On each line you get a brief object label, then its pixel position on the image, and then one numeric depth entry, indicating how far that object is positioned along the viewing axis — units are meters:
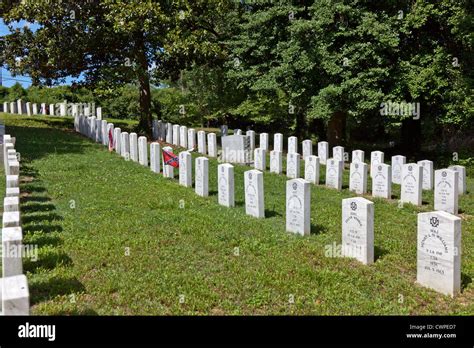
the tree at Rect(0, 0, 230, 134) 21.95
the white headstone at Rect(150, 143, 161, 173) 14.91
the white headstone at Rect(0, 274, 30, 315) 3.96
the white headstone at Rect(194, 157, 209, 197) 11.62
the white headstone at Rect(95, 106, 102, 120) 28.64
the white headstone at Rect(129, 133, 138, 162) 16.64
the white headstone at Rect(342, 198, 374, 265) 7.20
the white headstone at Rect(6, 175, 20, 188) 8.95
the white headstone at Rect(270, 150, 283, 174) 15.65
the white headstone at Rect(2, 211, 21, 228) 6.24
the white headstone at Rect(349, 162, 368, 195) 13.13
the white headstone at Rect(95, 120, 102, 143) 21.57
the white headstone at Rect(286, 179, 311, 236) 8.41
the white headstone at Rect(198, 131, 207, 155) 19.45
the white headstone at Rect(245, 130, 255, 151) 19.08
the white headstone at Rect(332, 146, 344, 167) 16.73
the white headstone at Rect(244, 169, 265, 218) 9.61
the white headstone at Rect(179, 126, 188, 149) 20.91
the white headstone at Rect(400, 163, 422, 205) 12.01
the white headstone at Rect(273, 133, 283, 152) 19.37
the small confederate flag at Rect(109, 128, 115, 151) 18.73
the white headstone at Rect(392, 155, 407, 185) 14.48
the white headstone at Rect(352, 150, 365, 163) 15.76
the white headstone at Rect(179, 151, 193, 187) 12.69
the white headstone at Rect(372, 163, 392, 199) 12.58
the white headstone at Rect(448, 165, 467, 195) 13.16
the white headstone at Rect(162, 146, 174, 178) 13.94
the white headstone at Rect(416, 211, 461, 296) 6.16
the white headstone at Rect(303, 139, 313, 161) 17.77
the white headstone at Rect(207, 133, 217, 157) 18.86
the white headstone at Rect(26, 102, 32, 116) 32.93
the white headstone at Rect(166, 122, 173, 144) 22.32
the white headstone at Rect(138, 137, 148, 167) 15.91
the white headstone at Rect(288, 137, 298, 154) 18.72
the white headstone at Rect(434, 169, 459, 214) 11.30
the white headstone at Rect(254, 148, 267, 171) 16.25
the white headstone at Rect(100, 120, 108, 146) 20.41
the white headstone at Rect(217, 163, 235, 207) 10.54
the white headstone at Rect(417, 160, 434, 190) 13.70
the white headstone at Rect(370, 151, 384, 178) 15.71
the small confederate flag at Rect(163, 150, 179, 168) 13.66
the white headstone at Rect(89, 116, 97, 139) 22.38
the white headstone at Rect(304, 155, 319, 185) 14.49
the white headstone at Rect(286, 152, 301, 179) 14.77
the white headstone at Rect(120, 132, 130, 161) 17.19
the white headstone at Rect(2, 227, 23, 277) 5.48
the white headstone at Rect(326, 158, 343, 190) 13.74
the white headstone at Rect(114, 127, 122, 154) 18.08
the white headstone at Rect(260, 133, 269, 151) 19.40
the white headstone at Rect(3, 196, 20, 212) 7.18
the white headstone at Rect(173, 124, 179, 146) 21.56
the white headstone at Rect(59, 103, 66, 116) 34.03
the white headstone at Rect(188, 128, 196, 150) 20.33
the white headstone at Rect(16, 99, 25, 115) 33.53
